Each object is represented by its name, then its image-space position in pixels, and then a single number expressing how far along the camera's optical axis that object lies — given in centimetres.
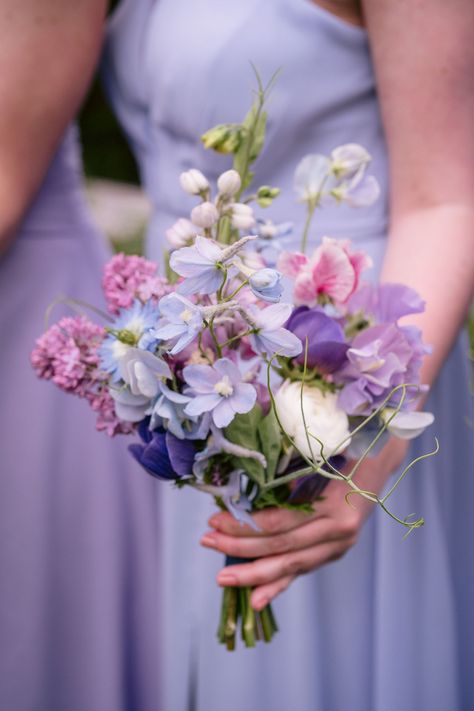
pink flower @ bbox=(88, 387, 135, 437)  86
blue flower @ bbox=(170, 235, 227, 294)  70
